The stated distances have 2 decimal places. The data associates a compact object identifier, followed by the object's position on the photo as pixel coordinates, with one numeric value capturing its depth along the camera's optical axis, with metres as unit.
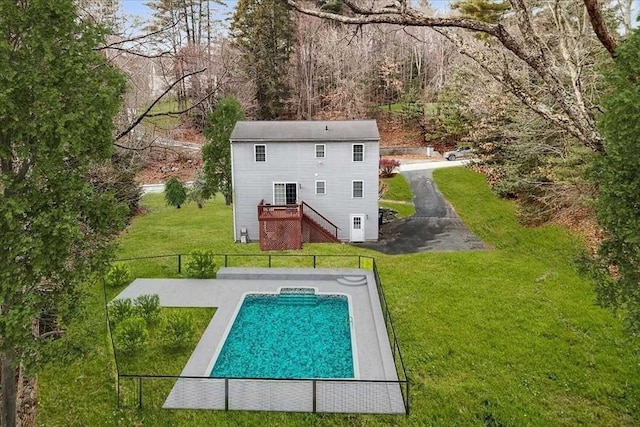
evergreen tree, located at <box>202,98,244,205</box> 26.30
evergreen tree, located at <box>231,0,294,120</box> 41.84
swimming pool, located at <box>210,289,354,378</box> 11.12
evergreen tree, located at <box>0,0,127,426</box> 6.21
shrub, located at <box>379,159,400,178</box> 33.54
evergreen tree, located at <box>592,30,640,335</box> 6.32
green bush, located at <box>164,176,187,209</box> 29.81
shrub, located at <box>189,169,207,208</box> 30.34
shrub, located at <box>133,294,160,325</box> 13.10
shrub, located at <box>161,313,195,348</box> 11.73
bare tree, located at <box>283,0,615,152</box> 7.57
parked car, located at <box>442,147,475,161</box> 37.54
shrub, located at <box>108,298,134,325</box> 12.93
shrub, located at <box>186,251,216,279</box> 17.11
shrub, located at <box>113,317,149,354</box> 11.25
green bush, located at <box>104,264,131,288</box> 16.20
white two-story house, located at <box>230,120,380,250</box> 22.20
